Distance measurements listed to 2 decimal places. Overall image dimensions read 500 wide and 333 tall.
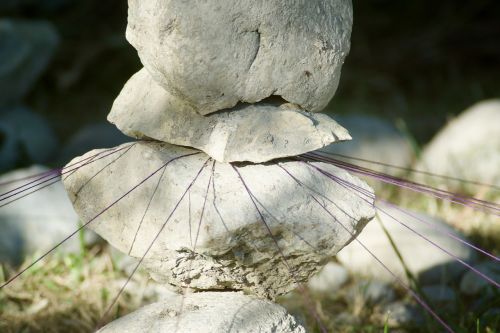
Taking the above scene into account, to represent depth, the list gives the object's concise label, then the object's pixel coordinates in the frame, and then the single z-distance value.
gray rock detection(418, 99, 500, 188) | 3.49
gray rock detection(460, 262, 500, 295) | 2.51
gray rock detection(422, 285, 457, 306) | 2.48
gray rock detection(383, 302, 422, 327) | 2.34
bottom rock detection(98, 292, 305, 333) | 1.45
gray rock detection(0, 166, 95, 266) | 2.77
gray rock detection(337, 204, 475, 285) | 2.70
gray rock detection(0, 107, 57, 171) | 3.82
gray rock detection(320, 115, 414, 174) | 3.78
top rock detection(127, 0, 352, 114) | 1.41
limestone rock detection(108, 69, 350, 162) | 1.47
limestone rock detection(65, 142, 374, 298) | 1.46
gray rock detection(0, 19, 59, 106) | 4.00
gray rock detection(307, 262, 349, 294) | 2.65
